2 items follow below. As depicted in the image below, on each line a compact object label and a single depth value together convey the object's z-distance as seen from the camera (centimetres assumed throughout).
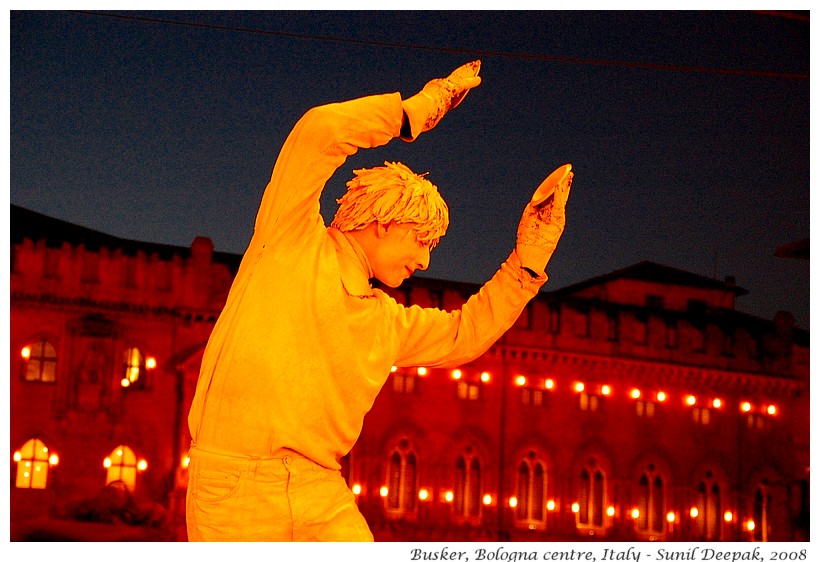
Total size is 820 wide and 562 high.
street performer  446
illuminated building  2662
